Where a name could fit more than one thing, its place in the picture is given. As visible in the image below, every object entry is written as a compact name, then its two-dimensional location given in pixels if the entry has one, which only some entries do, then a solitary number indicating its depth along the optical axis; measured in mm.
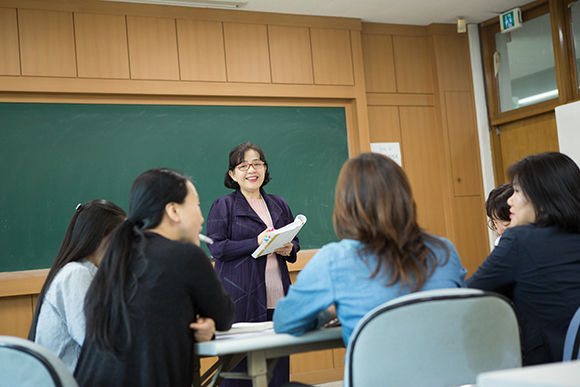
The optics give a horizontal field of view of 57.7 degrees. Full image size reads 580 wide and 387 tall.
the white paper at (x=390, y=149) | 4521
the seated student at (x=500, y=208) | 2359
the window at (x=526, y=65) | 4410
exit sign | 4465
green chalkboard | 3457
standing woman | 2611
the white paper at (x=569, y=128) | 3979
